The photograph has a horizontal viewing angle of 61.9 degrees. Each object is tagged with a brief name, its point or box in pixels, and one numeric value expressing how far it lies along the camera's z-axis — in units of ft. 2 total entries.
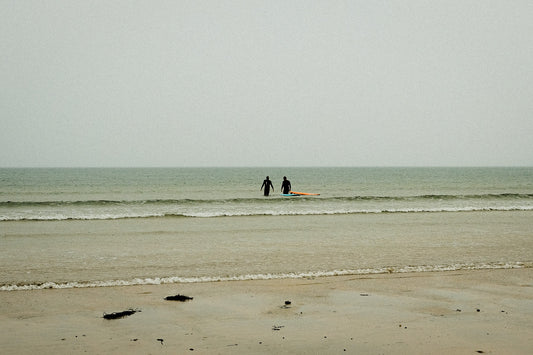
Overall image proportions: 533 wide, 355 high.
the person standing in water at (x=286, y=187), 108.47
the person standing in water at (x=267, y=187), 109.50
